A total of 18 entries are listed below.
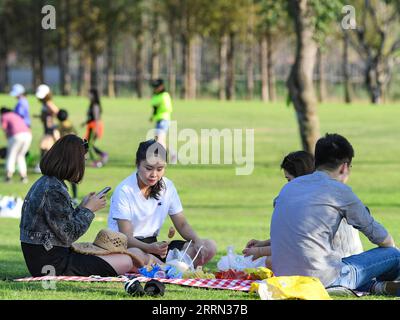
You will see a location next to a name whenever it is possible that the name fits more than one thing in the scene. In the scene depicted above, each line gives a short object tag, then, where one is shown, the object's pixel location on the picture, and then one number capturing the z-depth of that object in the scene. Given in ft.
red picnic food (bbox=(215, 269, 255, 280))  34.04
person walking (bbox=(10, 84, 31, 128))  86.71
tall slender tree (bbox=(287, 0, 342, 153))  91.81
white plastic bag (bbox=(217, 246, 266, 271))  35.40
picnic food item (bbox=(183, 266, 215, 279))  33.94
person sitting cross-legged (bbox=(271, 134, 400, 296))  29.30
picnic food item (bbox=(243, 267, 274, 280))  33.09
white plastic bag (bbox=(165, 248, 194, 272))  34.96
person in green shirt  95.15
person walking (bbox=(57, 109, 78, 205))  76.89
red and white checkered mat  31.50
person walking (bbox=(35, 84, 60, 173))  82.84
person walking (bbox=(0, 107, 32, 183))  83.41
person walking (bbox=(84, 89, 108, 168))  98.63
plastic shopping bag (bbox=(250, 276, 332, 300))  26.99
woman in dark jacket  30.78
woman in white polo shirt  34.71
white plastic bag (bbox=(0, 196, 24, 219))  64.34
